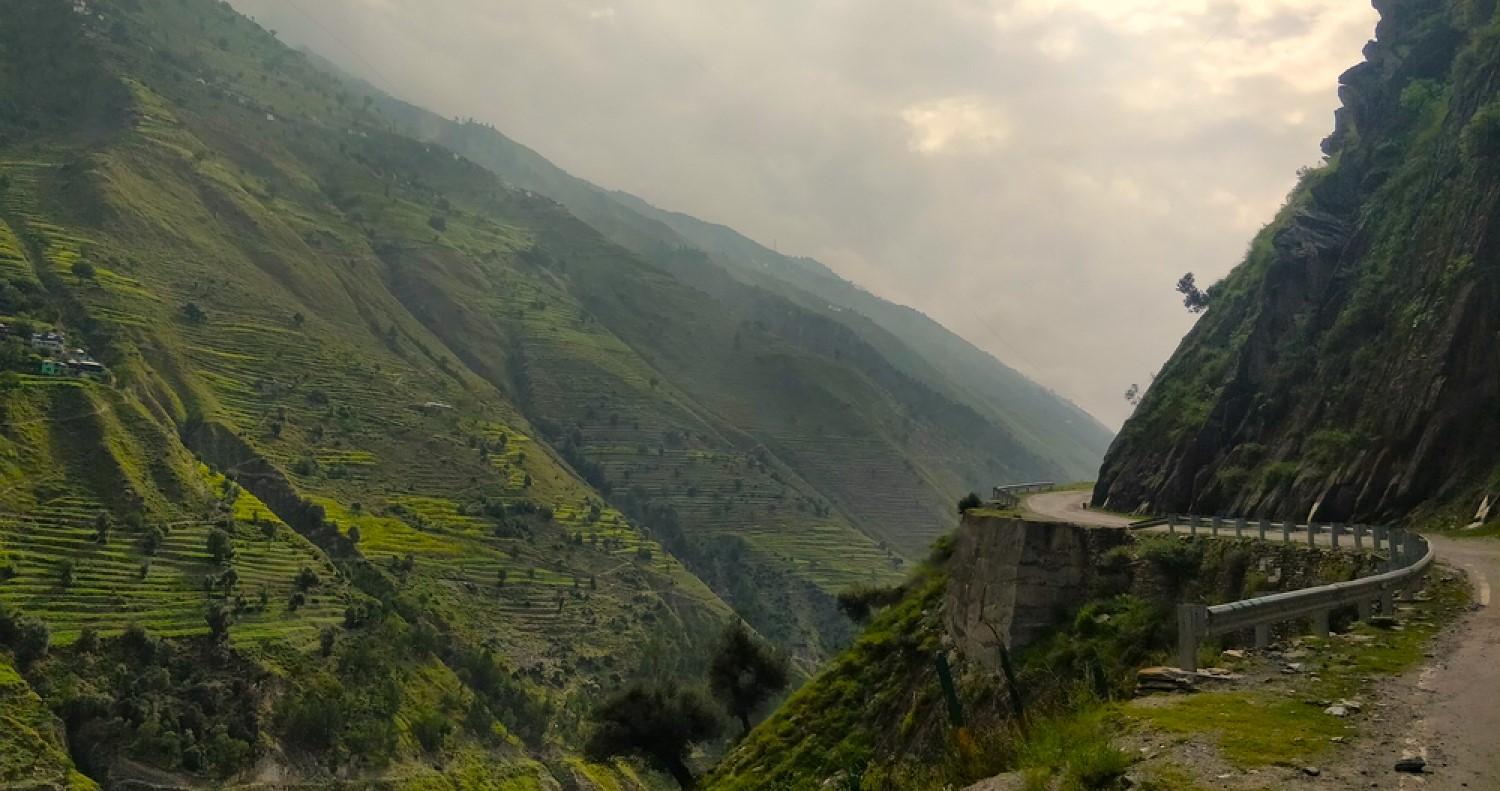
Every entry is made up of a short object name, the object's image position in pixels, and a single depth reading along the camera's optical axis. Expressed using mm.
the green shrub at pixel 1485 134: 36625
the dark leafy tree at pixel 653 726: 46844
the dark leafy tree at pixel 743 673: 48438
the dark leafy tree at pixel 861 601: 42875
